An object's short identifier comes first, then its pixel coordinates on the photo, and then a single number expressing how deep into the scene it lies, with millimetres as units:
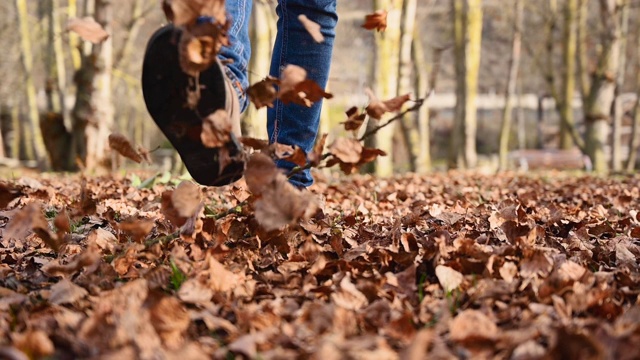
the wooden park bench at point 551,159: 20328
